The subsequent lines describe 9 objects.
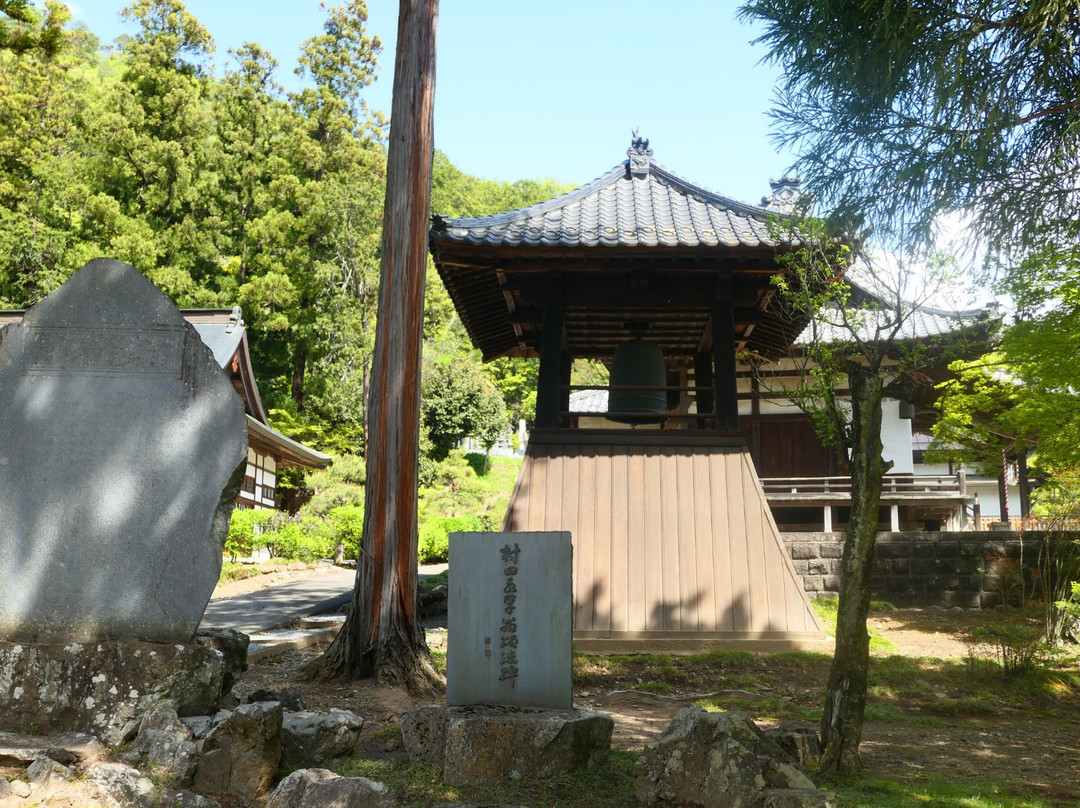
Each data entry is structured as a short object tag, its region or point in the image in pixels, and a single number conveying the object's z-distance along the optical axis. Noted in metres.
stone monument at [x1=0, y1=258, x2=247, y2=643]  4.63
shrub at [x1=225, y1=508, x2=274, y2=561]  20.20
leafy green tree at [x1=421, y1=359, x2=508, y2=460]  32.69
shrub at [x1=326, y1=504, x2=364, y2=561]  22.34
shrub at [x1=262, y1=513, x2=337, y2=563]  20.88
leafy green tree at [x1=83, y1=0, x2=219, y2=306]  28.81
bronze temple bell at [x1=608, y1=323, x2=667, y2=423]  9.83
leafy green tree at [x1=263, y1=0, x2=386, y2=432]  29.28
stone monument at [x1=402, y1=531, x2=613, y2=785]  4.38
